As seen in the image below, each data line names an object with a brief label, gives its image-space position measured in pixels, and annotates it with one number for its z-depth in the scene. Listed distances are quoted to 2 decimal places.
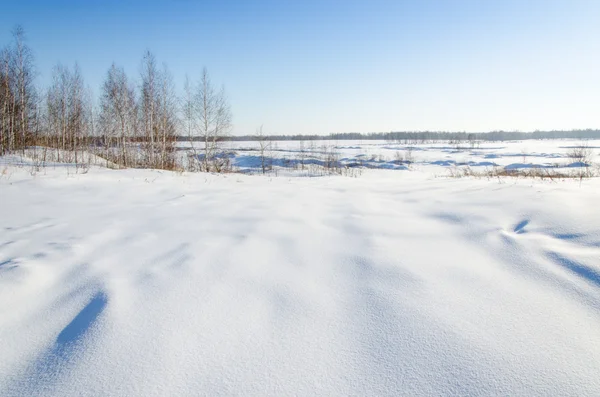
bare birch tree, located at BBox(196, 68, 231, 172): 18.59
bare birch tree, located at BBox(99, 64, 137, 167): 19.22
